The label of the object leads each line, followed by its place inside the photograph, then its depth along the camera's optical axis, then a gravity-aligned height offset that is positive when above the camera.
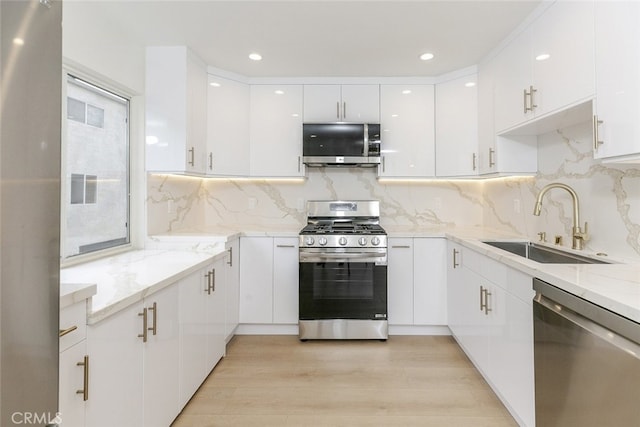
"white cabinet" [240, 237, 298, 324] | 2.89 -0.57
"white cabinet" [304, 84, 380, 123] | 3.09 +1.04
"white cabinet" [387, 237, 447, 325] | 2.89 -0.57
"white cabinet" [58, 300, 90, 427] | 1.00 -0.47
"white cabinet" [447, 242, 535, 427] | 1.59 -0.64
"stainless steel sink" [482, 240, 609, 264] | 1.83 -0.24
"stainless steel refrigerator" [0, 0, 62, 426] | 0.53 +0.01
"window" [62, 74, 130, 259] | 1.85 +0.27
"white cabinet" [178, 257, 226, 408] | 1.82 -0.68
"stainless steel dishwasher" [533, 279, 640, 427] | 0.97 -0.50
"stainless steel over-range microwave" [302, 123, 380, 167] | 2.95 +0.64
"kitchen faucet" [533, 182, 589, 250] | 1.91 -0.05
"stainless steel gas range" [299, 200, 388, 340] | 2.76 -0.58
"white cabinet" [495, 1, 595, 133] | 1.60 +0.85
